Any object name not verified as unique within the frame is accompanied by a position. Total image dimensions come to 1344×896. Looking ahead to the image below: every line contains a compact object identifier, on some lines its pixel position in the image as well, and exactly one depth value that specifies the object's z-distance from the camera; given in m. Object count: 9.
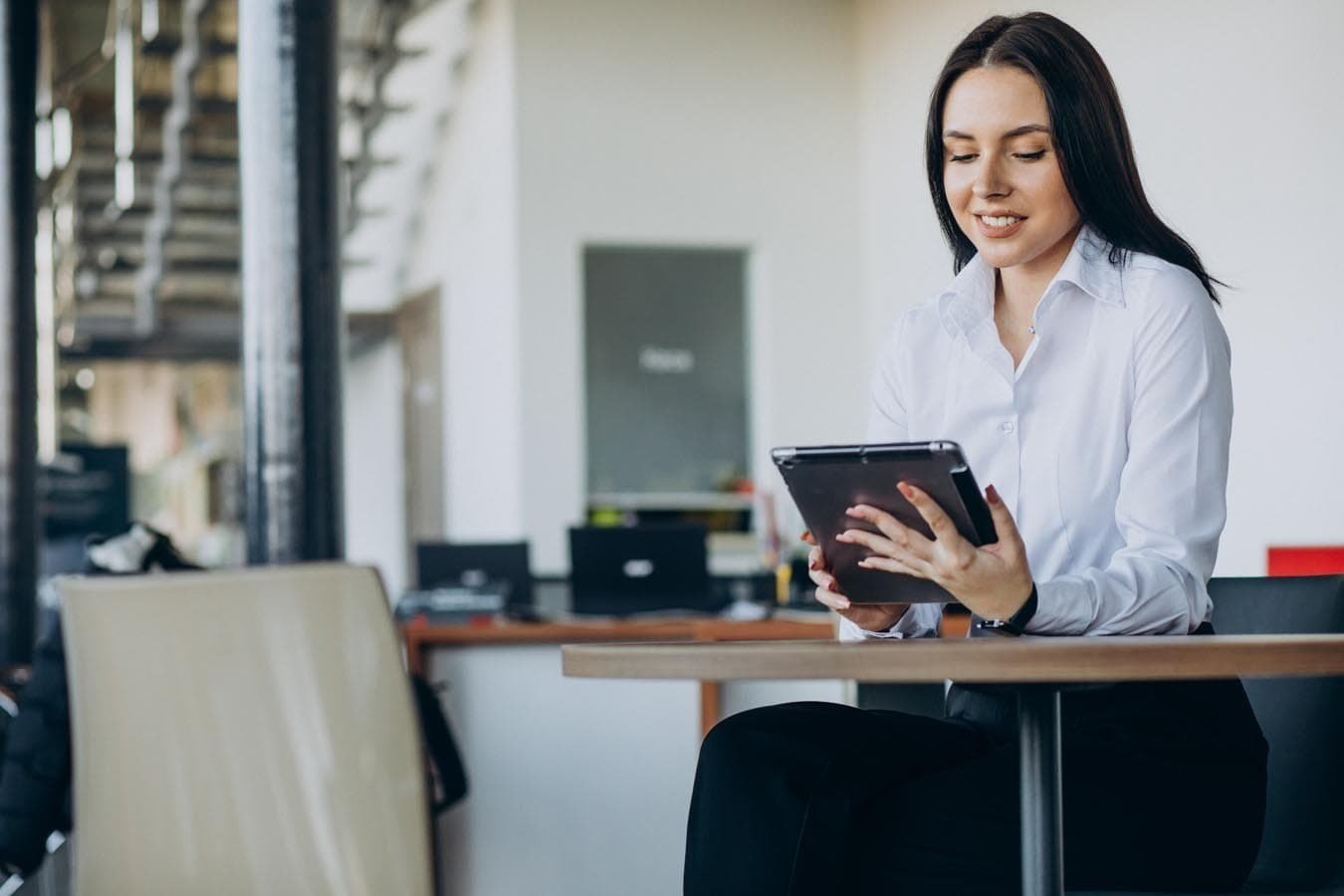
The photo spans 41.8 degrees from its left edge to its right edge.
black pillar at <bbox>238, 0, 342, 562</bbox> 4.68
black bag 3.71
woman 1.67
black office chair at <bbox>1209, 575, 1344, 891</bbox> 1.97
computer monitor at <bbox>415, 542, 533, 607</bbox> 5.42
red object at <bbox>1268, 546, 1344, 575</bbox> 3.83
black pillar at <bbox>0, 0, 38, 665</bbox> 6.59
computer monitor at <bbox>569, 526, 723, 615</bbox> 5.28
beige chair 1.98
